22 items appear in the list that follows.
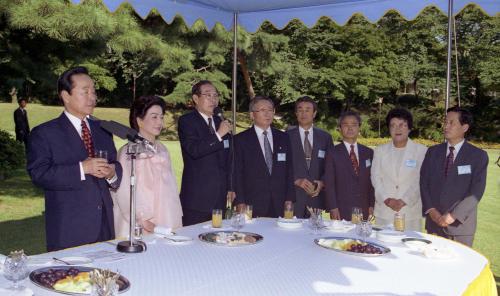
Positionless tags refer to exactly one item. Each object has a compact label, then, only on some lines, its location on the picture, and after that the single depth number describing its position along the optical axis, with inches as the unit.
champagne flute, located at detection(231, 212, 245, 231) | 114.6
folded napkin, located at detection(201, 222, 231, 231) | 118.3
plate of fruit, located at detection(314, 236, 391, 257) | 97.7
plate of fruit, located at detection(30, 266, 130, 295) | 69.9
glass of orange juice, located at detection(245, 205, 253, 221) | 125.9
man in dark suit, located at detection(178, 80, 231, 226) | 148.3
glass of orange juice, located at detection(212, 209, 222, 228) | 118.3
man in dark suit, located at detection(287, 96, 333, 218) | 173.6
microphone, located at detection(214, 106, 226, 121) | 150.9
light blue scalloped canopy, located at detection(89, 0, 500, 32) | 175.6
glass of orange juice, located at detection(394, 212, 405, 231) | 120.2
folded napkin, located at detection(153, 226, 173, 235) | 107.4
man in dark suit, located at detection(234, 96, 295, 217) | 158.9
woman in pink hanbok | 119.8
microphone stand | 93.6
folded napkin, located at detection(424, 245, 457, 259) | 97.7
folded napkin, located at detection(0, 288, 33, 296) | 64.9
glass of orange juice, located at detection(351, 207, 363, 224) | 122.3
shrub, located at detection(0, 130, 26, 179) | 380.8
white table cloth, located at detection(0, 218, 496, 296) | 76.4
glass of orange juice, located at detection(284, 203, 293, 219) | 129.8
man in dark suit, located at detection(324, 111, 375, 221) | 161.3
